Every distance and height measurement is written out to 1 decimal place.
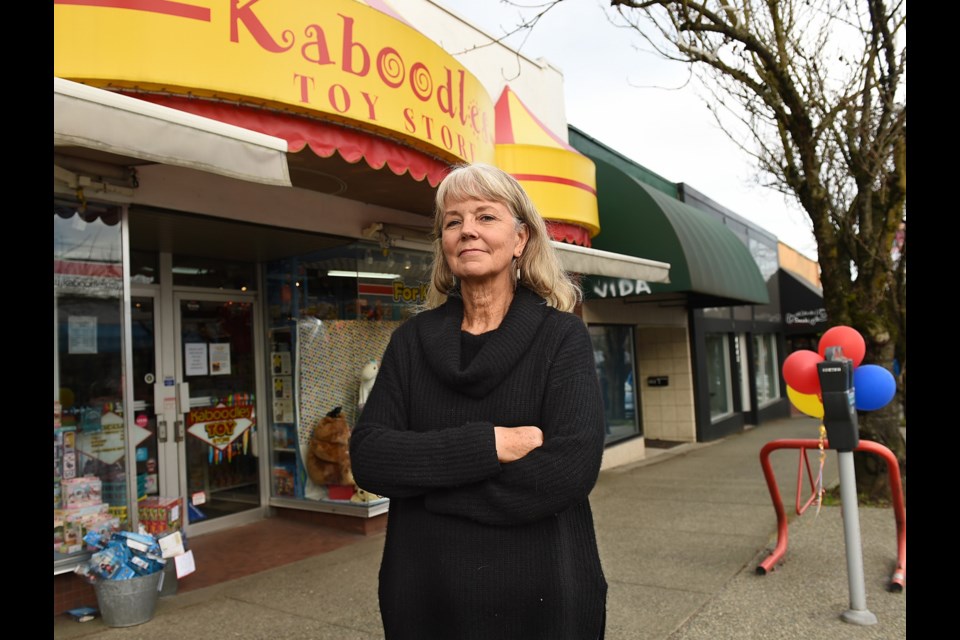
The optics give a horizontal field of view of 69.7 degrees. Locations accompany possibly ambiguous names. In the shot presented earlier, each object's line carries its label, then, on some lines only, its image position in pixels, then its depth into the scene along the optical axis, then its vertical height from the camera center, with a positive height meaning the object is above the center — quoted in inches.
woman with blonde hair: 60.3 -8.1
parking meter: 147.1 -13.3
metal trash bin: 149.2 -49.2
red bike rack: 160.6 -40.8
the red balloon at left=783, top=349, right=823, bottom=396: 168.1 -7.2
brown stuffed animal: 229.3 -29.4
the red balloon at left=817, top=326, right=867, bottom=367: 169.9 -0.2
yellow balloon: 181.0 -16.0
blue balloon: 175.6 -12.1
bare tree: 238.2 +71.3
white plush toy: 233.5 -5.5
